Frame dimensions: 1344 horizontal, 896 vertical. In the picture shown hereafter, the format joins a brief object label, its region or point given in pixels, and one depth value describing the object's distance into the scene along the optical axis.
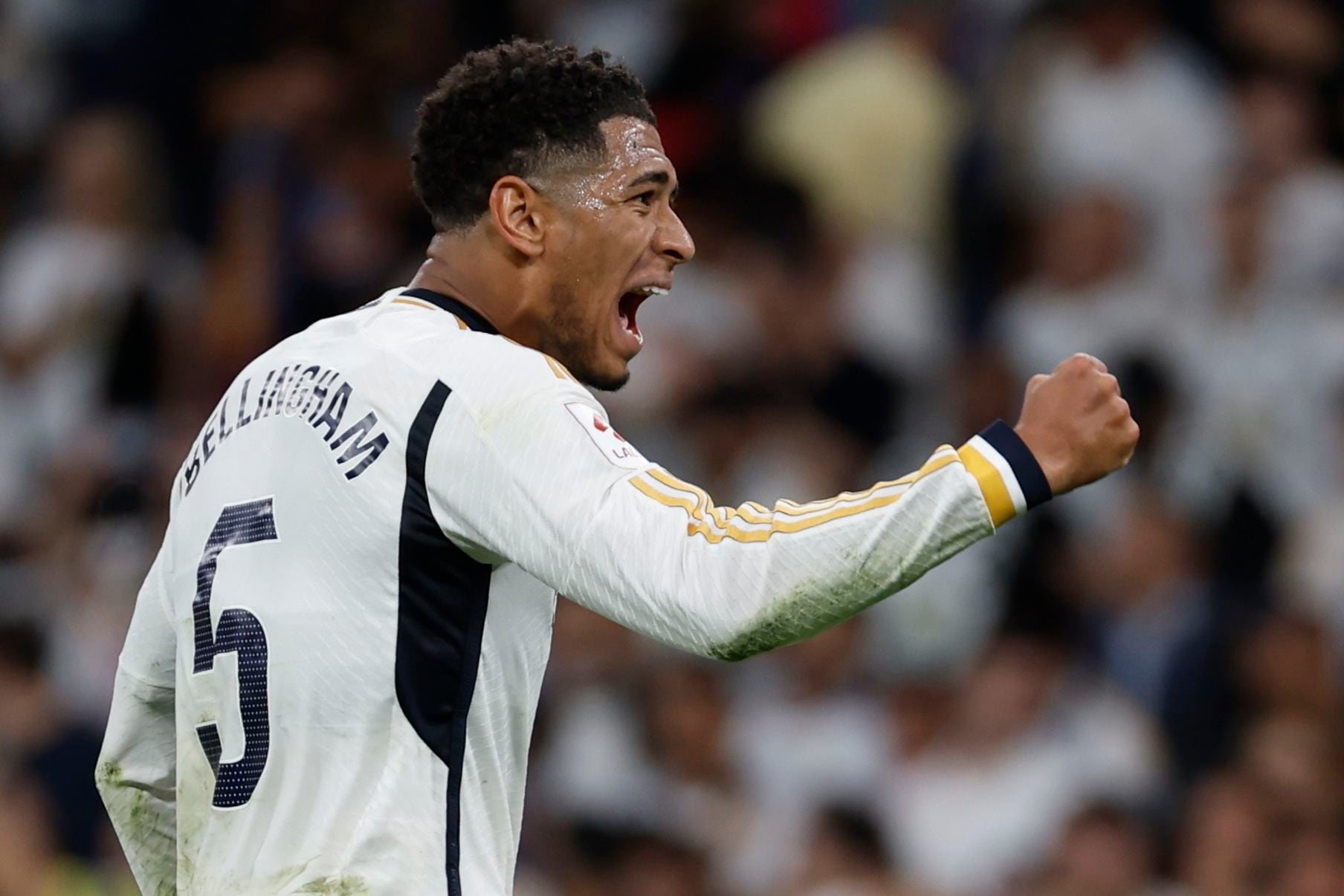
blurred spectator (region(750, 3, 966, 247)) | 17.67
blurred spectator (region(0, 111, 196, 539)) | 18.55
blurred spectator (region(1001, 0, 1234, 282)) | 16.95
